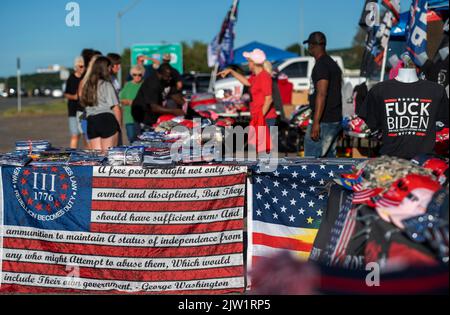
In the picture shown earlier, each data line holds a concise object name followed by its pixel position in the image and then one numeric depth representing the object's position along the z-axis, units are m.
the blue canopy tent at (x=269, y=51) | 22.91
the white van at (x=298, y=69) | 24.72
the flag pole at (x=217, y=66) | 16.84
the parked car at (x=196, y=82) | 25.58
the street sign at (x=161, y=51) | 30.56
